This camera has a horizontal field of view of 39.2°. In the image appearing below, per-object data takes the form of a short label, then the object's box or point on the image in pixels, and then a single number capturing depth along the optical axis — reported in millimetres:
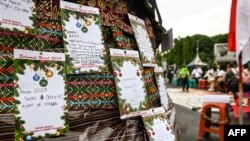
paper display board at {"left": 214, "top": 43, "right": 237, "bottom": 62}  38656
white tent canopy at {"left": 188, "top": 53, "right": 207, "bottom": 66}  36044
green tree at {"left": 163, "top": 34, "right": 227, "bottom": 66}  53688
